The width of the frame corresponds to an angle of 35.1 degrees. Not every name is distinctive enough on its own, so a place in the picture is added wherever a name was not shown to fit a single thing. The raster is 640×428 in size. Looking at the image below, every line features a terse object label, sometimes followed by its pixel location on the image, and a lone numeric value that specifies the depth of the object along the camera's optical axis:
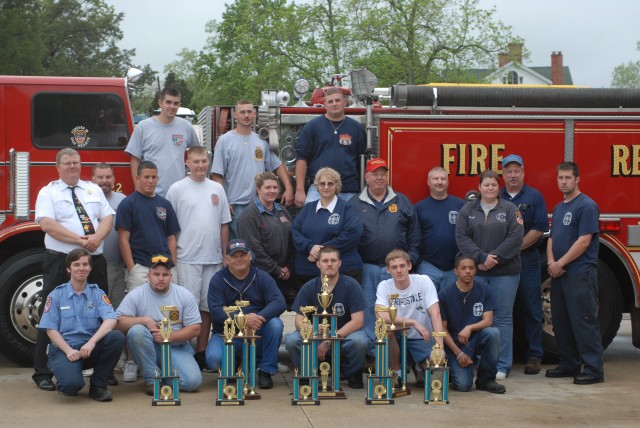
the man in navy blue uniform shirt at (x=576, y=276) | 9.11
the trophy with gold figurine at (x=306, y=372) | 7.97
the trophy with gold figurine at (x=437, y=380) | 8.09
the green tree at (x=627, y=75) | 105.34
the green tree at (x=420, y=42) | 40.34
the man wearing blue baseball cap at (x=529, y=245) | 9.62
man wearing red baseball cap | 9.34
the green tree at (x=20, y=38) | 38.47
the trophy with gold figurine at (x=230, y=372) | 7.94
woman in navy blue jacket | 9.09
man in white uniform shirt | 8.59
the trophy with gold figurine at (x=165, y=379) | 7.90
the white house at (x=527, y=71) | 41.76
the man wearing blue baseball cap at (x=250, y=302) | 8.66
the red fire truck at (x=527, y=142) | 9.98
